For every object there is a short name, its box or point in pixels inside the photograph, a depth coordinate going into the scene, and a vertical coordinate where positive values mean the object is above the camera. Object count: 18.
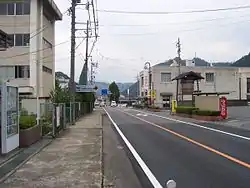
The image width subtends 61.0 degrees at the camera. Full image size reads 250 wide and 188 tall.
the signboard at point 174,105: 25.98 -1.16
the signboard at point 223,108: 17.63 -1.02
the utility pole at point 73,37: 16.42 +4.60
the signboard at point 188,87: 24.54 +1.05
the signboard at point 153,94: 44.32 +0.49
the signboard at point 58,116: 10.68 -0.97
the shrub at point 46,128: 10.64 -1.58
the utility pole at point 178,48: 41.25 +9.35
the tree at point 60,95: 16.53 +0.14
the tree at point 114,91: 78.43 +2.01
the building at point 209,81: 47.66 +3.42
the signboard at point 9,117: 6.47 -0.66
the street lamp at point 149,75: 44.45 +4.61
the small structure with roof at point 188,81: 24.25 +1.74
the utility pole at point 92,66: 47.79 +7.07
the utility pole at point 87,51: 25.60 +5.92
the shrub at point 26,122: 8.23 -1.00
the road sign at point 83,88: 24.15 +0.98
